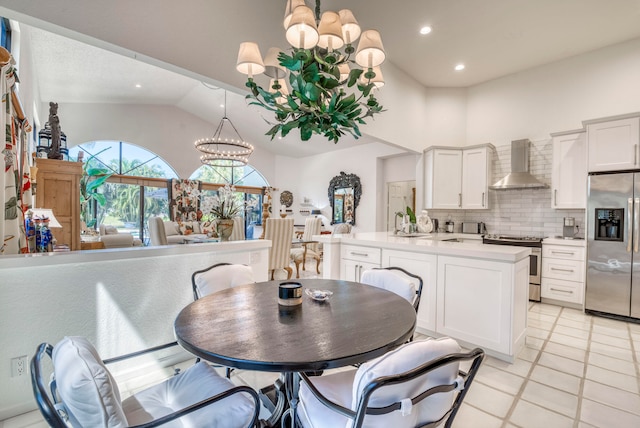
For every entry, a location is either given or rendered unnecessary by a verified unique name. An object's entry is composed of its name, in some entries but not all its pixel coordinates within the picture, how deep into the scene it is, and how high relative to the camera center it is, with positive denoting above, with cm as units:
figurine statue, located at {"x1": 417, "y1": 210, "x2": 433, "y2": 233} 393 -15
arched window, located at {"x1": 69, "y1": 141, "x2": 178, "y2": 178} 730 +130
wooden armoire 351 +15
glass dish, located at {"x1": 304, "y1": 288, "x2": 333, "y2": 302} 154 -46
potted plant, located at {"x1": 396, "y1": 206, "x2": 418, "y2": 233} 378 -14
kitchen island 238 -66
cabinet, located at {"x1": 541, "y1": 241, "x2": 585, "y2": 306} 376 -78
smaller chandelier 606 +126
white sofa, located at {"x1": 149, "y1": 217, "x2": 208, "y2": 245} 414 -48
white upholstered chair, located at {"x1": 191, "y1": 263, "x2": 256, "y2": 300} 189 -47
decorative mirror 759 +40
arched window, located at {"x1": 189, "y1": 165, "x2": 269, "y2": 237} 920 +99
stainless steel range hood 444 +65
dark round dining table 96 -48
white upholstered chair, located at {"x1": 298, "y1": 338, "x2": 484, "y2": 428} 80 -52
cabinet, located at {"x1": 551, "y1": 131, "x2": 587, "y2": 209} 398 +62
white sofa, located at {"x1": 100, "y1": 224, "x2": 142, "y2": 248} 472 -56
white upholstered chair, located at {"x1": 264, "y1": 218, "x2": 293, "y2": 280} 440 -46
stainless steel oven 407 -65
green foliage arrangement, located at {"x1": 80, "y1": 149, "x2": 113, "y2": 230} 695 +49
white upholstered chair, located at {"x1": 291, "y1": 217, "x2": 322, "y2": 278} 538 -77
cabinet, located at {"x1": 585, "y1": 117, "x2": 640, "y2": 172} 335 +86
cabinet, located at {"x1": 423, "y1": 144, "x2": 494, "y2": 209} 498 +63
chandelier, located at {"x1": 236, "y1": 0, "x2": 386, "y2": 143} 151 +78
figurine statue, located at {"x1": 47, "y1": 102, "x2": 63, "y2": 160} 333 +83
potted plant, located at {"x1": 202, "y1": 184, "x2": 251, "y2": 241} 294 +0
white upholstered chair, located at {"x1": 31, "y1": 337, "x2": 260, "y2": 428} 76 -59
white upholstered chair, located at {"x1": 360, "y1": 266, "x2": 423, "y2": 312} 184 -48
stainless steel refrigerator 329 -34
